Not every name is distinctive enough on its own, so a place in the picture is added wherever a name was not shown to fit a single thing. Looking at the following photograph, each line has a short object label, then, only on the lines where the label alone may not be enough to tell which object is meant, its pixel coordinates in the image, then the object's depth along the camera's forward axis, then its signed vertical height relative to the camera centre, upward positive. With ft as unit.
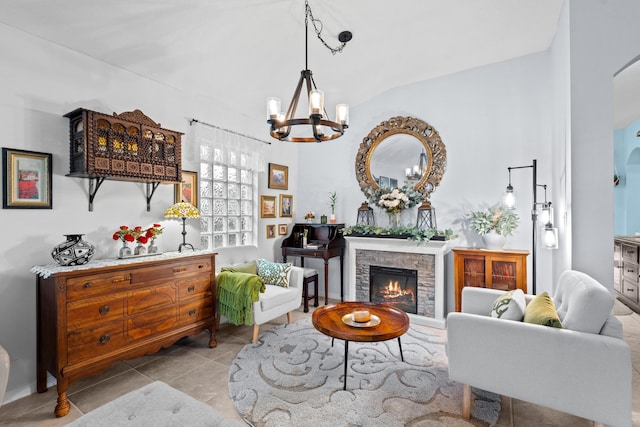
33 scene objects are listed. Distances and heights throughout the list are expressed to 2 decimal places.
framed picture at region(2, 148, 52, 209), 7.50 +0.79
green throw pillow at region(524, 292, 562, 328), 6.05 -2.11
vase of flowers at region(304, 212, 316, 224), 15.87 -0.29
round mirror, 13.37 +2.47
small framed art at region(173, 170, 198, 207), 11.05 +0.79
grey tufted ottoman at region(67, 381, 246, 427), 4.28 -2.94
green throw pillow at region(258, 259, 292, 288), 12.37 -2.52
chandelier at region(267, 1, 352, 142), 6.47 +2.14
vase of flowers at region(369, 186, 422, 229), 13.25 +0.43
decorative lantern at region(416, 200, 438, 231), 13.16 -0.26
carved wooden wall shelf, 8.04 +1.77
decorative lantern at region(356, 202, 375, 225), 14.55 -0.20
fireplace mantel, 12.22 -1.67
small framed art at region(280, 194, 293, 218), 15.98 +0.31
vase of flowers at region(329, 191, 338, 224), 15.47 +0.40
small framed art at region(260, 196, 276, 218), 14.67 +0.21
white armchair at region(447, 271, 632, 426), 5.34 -2.79
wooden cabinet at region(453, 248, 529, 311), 10.92 -2.14
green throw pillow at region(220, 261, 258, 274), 11.91 -2.25
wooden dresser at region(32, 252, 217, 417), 7.08 -2.66
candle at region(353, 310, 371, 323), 8.25 -2.85
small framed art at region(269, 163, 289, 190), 15.25 +1.76
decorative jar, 7.45 -1.00
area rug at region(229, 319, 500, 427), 6.71 -4.47
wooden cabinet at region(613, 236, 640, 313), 13.20 -2.67
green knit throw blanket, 10.35 -2.86
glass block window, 12.24 +0.59
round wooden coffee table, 7.54 -3.06
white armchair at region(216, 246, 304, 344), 10.54 -3.08
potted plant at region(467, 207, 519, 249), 11.43 -0.53
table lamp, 10.15 -0.04
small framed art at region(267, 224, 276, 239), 15.07 -0.99
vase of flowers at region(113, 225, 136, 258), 8.84 -0.75
